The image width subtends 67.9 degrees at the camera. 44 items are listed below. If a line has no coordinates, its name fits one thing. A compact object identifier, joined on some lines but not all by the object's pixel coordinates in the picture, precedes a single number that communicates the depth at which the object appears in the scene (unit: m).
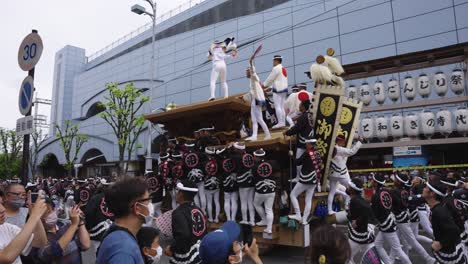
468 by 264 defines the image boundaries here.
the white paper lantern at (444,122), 15.65
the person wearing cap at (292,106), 10.41
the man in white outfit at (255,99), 9.06
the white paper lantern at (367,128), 17.62
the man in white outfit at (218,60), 10.52
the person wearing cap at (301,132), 7.52
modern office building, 15.77
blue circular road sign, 4.71
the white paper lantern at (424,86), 15.29
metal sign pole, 4.73
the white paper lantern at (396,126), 16.83
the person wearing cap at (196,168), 8.49
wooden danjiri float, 7.63
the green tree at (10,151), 39.88
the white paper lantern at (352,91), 17.02
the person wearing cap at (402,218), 6.74
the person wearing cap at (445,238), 4.43
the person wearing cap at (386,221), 6.10
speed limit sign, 4.67
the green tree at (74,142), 33.33
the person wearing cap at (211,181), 8.29
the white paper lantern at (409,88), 15.69
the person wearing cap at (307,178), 7.13
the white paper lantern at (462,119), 14.98
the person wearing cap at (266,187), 7.40
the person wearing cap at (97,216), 5.26
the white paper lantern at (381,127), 17.23
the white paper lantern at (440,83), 14.98
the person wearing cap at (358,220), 5.66
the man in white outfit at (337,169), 8.07
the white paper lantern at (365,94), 16.75
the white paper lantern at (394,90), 16.34
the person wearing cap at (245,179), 7.72
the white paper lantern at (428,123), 15.94
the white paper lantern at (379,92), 16.67
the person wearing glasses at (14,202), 3.34
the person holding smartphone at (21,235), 2.16
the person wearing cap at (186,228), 3.96
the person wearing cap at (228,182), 8.09
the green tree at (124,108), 21.59
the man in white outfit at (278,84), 9.35
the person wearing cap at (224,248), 2.31
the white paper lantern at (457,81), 14.48
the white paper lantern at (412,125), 16.42
